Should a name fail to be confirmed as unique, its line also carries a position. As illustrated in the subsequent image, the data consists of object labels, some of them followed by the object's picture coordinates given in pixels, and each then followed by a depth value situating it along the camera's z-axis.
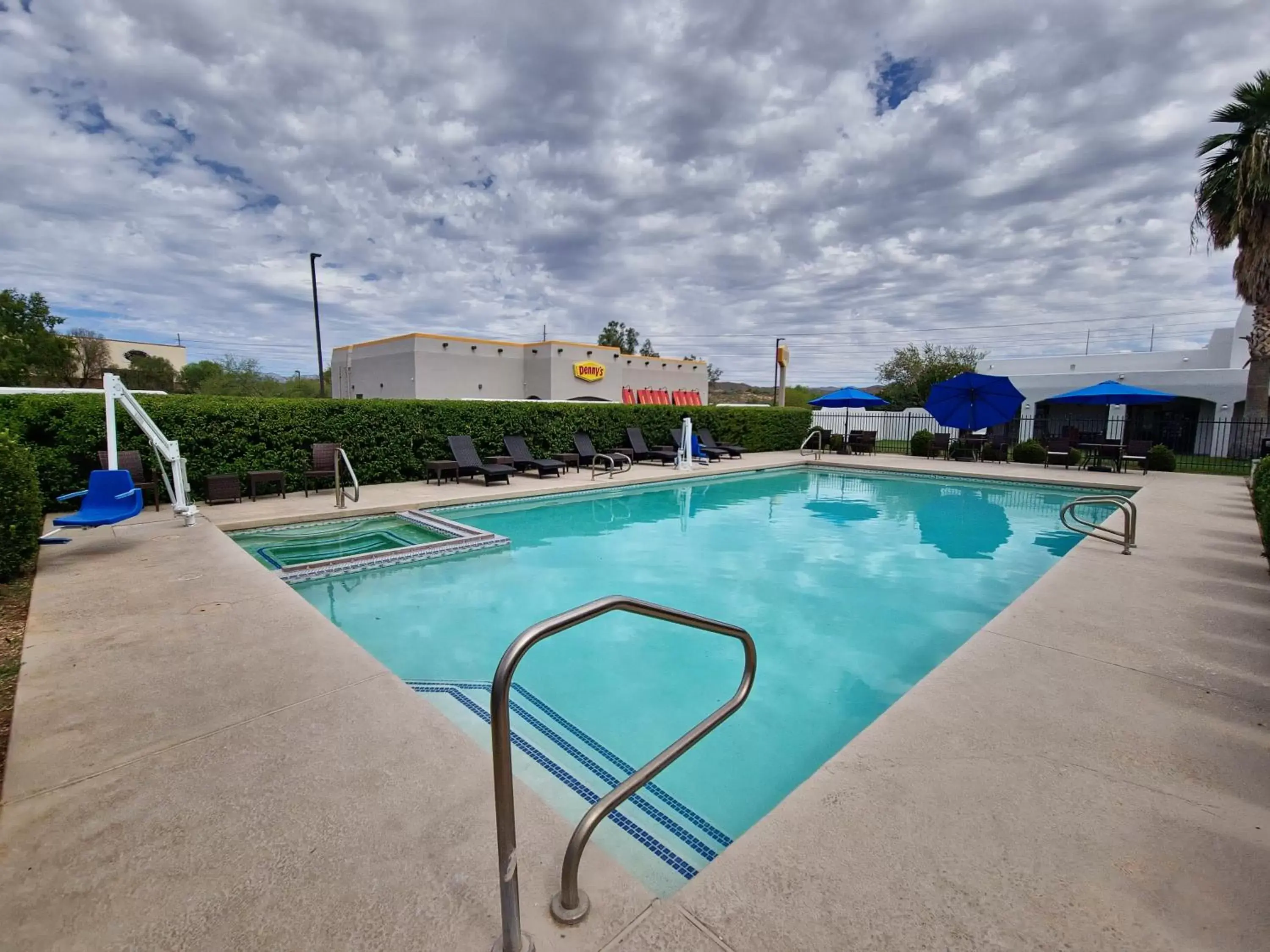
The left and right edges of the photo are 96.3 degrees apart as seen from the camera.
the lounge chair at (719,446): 17.17
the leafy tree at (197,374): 52.75
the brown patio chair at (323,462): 9.85
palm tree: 13.26
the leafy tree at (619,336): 79.69
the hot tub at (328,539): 6.89
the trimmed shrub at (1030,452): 16.33
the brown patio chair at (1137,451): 14.28
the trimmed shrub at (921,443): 18.75
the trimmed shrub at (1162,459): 14.62
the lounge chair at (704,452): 15.59
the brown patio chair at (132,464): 7.83
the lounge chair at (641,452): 15.45
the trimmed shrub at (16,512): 4.77
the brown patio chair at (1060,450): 15.44
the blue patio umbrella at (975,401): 15.35
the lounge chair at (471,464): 11.02
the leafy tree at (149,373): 46.66
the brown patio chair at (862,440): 19.25
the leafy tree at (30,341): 30.47
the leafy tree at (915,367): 41.69
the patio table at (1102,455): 14.30
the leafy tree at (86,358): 41.38
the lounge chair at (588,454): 13.78
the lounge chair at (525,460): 12.10
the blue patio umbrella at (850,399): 19.25
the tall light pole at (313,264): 22.77
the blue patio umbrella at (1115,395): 15.54
